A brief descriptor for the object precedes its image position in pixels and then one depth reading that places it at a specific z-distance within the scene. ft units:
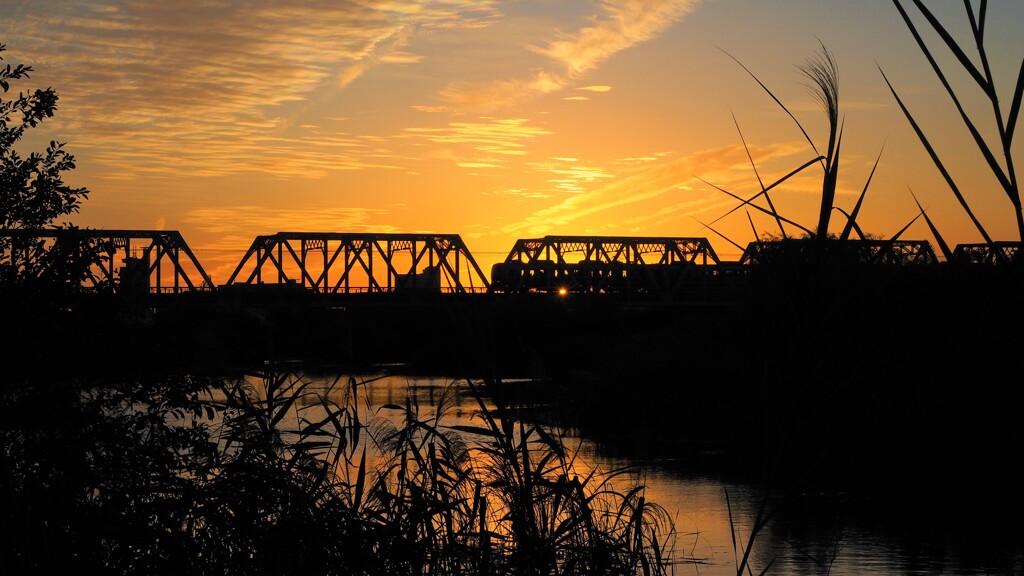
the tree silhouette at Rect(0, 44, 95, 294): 33.50
